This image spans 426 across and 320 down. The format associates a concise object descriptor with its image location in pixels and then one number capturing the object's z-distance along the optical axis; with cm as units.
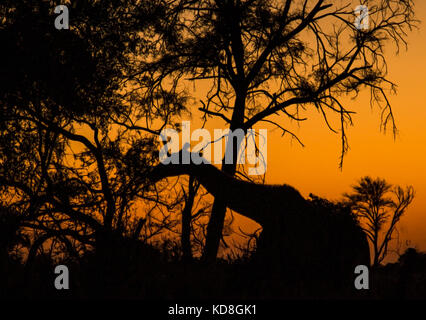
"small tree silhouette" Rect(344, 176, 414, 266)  3450
